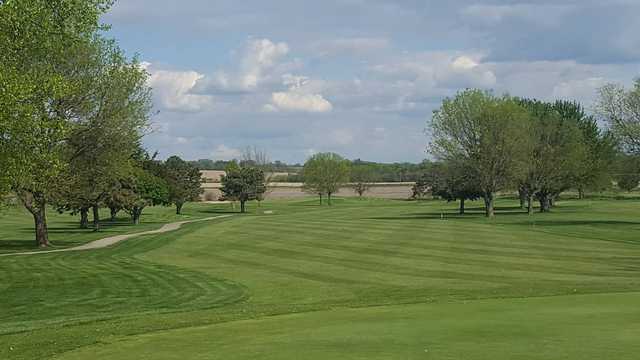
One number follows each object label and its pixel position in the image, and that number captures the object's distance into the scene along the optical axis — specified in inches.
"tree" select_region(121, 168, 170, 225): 2787.9
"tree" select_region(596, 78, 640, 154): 2591.0
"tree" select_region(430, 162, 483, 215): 3403.1
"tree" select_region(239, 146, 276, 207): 6517.7
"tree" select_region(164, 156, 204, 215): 3806.6
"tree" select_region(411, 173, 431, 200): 3885.3
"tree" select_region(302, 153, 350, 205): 5925.2
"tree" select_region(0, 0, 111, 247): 892.0
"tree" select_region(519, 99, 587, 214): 3649.1
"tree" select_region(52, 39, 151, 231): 1764.3
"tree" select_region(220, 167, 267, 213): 4699.8
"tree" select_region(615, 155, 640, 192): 2736.2
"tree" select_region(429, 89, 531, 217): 3316.9
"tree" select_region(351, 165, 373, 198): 6678.2
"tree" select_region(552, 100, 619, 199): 3919.8
